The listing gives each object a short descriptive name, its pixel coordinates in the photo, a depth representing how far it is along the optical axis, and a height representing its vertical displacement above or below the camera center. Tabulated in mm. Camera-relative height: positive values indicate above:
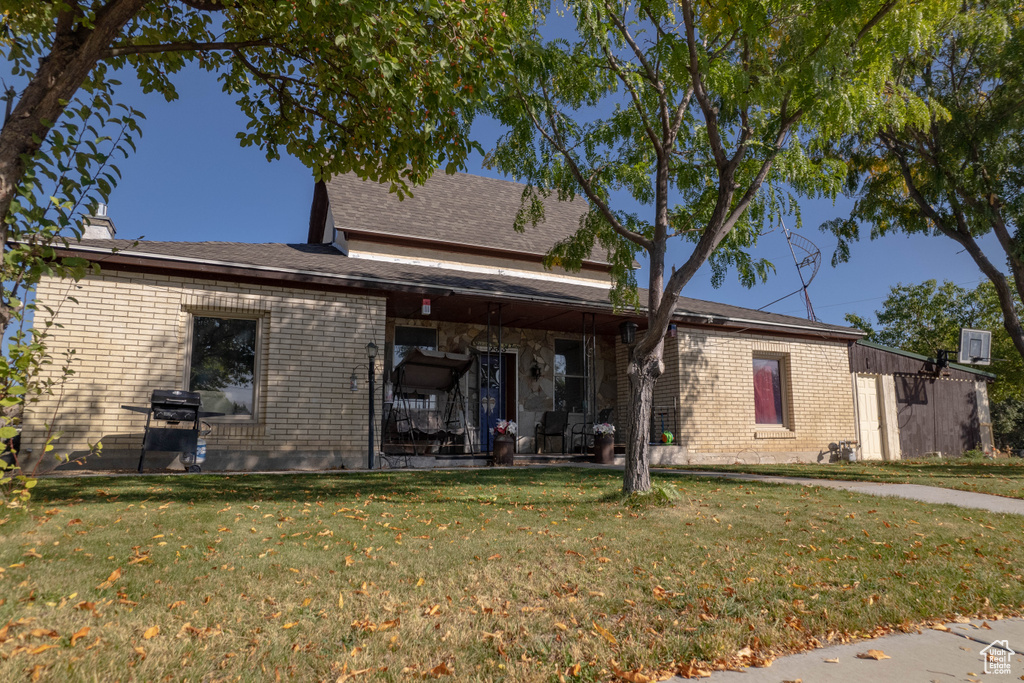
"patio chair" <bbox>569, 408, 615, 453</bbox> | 13961 -371
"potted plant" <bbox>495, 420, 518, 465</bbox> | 11531 -387
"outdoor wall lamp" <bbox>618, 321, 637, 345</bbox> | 13461 +1844
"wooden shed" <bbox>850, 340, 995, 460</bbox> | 16438 +386
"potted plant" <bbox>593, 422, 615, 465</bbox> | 12320 -431
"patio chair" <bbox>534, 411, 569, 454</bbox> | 13711 -45
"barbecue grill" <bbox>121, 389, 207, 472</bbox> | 8781 +43
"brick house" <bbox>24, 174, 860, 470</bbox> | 9633 +1459
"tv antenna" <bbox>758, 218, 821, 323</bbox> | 20391 +5164
